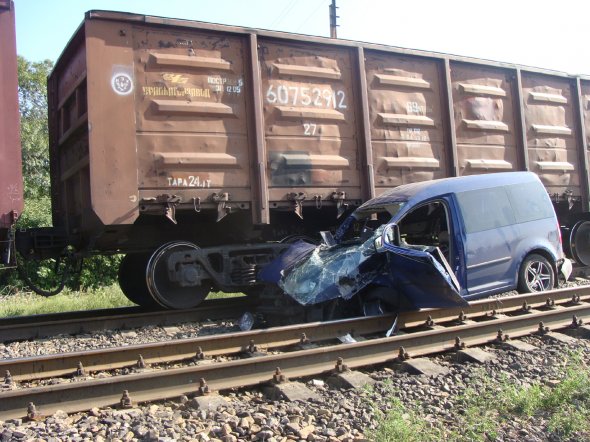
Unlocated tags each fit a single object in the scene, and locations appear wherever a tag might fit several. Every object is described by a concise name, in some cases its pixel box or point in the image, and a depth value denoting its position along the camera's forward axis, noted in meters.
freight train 6.84
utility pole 22.28
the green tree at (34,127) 21.52
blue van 6.04
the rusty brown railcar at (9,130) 6.43
